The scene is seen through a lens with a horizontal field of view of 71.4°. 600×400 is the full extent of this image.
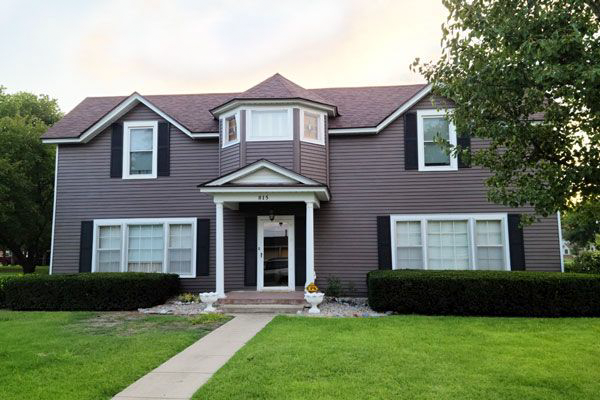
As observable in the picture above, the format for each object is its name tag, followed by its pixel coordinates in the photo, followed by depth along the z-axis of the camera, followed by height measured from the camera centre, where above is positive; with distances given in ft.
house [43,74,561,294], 39.11 +4.23
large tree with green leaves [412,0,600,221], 15.26 +6.13
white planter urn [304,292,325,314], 32.21 -4.59
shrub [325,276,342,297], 39.22 -4.54
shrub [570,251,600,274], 38.25 -2.28
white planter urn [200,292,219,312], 33.27 -4.63
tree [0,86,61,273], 58.59 +8.09
